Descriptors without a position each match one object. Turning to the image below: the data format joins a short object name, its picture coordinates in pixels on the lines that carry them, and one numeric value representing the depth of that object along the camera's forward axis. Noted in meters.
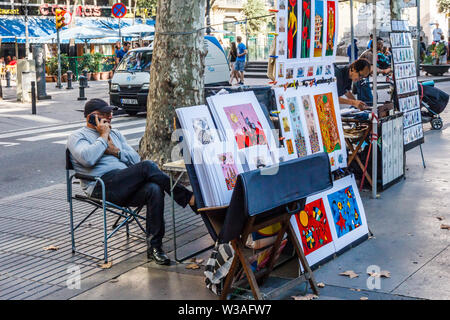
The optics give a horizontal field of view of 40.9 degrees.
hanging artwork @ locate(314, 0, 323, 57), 5.41
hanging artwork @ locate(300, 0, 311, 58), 5.19
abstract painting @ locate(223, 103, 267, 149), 4.70
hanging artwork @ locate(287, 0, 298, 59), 4.99
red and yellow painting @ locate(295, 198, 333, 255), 4.89
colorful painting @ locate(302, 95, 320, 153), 5.40
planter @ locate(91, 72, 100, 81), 30.28
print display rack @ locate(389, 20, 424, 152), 7.98
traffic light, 23.70
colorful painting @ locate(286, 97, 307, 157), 5.20
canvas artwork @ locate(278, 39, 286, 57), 5.00
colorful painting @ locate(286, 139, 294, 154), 5.11
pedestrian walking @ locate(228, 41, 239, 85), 25.17
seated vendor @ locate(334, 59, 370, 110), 7.00
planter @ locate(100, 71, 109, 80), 30.73
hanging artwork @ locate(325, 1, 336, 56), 5.63
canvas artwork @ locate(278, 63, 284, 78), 5.07
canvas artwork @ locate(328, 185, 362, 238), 5.35
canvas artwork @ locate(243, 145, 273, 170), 4.70
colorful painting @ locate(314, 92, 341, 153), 5.62
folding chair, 5.27
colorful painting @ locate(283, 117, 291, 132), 5.09
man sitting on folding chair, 5.27
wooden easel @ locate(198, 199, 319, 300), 4.11
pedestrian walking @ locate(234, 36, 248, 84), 24.97
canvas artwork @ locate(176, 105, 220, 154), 4.41
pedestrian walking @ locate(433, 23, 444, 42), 33.84
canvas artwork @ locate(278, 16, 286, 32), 4.90
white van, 16.80
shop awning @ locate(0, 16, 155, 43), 34.31
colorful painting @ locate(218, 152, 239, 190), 4.43
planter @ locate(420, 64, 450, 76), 27.82
